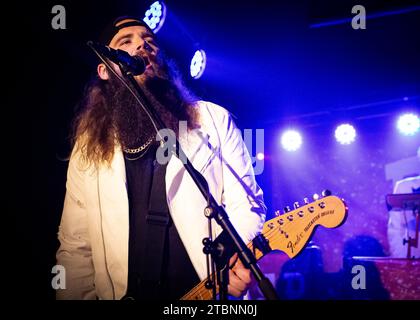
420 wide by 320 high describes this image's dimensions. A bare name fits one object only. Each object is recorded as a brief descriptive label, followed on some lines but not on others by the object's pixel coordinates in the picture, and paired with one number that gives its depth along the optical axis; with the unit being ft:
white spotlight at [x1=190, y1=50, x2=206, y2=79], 16.39
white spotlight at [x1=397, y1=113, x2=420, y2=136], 24.02
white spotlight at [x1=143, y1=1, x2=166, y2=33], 13.69
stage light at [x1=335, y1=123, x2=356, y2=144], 25.36
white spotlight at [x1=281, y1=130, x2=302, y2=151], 26.84
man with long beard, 7.56
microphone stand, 4.83
